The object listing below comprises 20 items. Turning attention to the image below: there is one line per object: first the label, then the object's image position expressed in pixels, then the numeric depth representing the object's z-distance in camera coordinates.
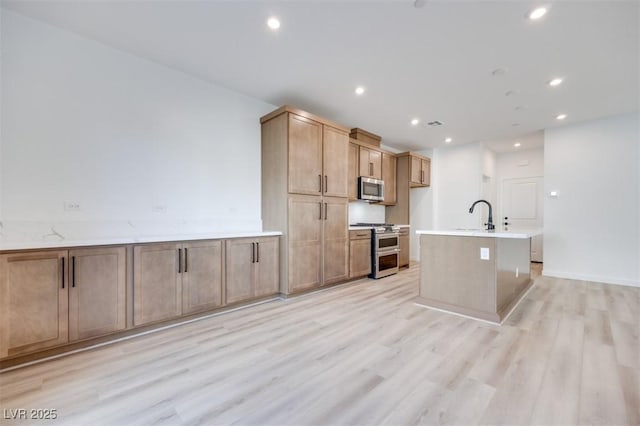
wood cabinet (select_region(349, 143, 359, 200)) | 4.92
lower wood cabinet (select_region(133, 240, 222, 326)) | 2.50
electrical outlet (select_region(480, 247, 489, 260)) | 2.84
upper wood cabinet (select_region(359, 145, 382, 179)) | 5.12
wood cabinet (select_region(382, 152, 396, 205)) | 5.73
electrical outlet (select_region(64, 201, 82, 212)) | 2.45
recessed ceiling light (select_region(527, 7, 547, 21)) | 2.21
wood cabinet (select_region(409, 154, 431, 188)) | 6.04
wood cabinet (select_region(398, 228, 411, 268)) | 5.46
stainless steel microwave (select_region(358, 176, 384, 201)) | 5.06
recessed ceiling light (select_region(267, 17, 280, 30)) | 2.36
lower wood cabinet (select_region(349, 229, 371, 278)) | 4.42
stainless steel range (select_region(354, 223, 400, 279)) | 4.79
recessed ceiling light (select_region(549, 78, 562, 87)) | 3.32
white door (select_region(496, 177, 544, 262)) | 6.61
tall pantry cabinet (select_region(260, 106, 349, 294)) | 3.59
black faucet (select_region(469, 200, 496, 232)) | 3.23
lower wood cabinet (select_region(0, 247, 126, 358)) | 1.94
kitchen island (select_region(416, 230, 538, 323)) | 2.83
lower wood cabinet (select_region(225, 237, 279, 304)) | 3.11
